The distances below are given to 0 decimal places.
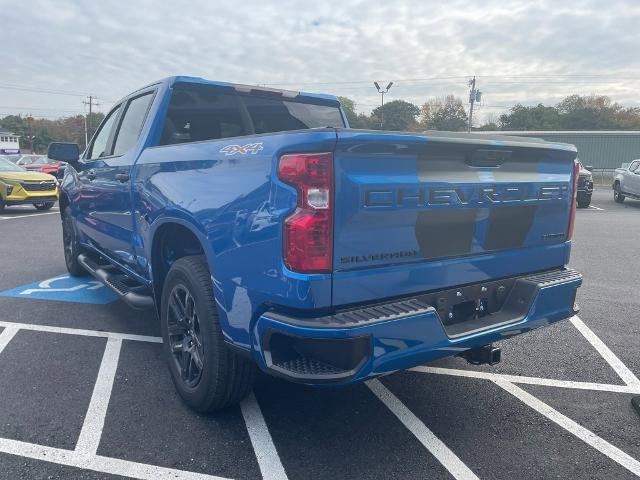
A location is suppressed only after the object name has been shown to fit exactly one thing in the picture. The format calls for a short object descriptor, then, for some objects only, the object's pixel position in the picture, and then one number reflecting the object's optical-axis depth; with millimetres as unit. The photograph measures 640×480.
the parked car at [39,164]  23700
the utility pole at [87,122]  80500
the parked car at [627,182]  17703
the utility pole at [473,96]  45688
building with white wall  88300
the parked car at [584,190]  16875
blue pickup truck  2215
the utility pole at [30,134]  90994
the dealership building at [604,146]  41125
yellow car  13359
